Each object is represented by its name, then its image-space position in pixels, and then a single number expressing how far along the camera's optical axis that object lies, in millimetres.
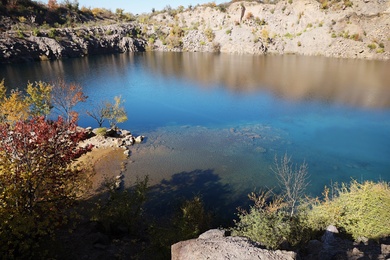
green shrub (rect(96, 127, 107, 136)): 30156
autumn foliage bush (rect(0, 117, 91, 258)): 9935
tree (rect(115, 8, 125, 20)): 120188
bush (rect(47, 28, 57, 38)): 79812
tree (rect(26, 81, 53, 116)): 26859
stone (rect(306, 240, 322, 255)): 11558
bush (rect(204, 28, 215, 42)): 102831
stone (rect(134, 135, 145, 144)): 29991
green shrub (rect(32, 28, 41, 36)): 76288
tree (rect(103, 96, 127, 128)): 31550
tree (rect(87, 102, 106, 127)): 32625
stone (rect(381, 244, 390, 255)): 10377
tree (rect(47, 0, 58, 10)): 92250
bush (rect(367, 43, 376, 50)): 76688
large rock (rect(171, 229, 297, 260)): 7996
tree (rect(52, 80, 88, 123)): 29891
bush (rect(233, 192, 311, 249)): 10250
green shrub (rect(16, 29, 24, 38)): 72500
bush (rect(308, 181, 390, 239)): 12594
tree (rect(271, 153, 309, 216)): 20358
